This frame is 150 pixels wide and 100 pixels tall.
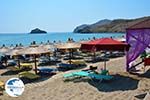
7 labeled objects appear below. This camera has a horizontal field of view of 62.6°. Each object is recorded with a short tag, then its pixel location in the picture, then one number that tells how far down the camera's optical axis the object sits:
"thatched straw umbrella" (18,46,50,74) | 7.29
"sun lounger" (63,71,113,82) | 5.52
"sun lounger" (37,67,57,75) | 7.41
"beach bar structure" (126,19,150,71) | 6.13
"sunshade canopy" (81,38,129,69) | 5.68
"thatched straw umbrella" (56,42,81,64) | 8.74
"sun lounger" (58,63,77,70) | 8.14
